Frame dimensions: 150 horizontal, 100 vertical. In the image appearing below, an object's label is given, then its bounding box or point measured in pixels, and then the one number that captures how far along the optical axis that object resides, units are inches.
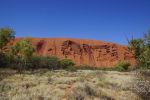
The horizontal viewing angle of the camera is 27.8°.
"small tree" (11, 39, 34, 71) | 2261.3
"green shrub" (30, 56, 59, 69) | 3292.1
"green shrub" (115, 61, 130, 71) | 3435.3
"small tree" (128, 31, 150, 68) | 737.0
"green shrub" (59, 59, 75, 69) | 3541.3
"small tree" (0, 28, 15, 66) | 2307.7
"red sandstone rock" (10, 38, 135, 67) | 4950.8
